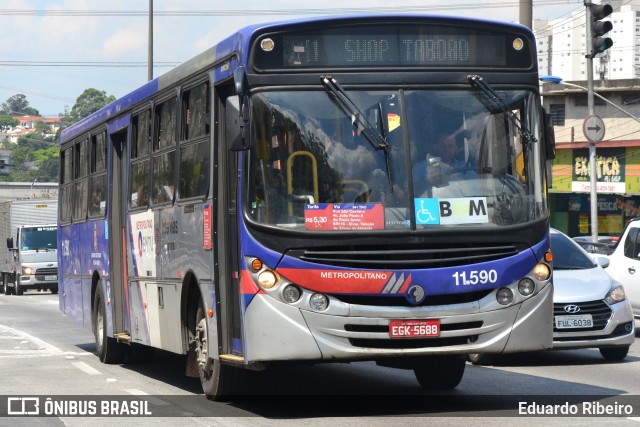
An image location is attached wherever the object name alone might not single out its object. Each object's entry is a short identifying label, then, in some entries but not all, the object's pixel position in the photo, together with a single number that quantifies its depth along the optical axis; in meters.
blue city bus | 9.77
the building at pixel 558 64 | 178.62
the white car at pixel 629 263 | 19.03
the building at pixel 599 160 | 55.69
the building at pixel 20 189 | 120.62
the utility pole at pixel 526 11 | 21.31
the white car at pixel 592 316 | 14.62
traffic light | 21.67
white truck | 44.19
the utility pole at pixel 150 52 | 39.97
